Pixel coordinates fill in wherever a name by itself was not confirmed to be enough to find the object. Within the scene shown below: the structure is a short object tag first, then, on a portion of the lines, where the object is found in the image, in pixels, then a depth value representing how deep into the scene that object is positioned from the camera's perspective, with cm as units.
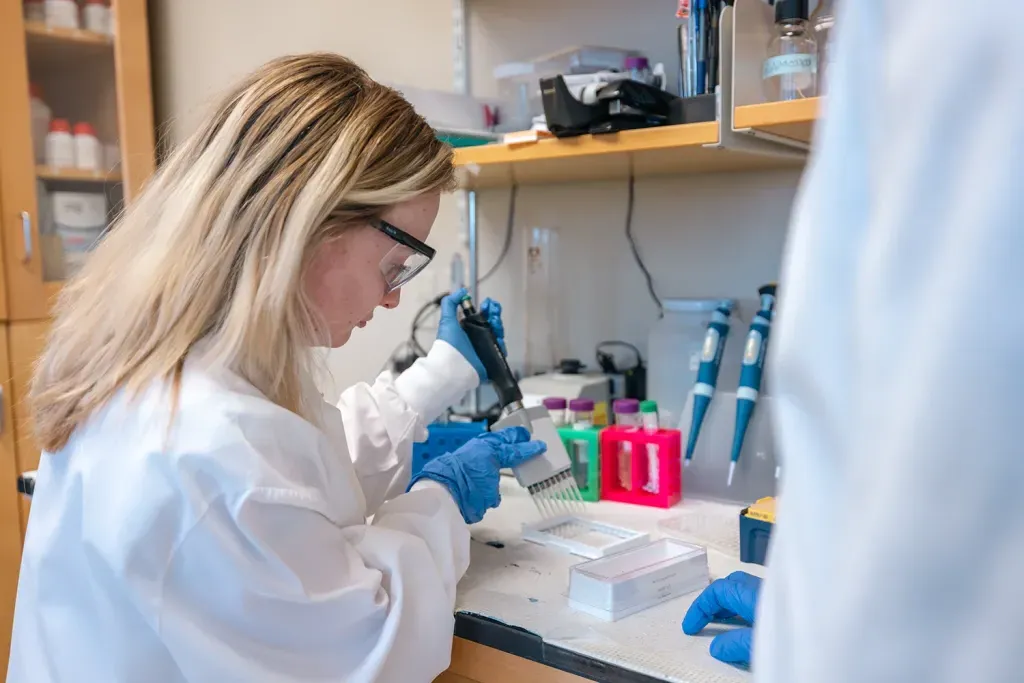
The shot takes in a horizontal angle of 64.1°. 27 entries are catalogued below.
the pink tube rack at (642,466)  129
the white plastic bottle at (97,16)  201
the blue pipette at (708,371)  133
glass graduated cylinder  179
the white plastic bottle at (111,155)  206
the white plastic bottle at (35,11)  187
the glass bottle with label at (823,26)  117
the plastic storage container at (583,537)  108
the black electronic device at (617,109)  122
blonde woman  71
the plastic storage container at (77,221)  195
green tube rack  132
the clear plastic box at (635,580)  91
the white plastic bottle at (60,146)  193
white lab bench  81
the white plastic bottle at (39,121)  189
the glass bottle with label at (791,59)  113
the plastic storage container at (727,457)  129
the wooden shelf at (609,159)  123
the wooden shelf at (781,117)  108
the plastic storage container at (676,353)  148
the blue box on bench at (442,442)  126
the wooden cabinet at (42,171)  179
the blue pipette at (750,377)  127
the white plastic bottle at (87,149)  199
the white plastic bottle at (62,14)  193
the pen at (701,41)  127
